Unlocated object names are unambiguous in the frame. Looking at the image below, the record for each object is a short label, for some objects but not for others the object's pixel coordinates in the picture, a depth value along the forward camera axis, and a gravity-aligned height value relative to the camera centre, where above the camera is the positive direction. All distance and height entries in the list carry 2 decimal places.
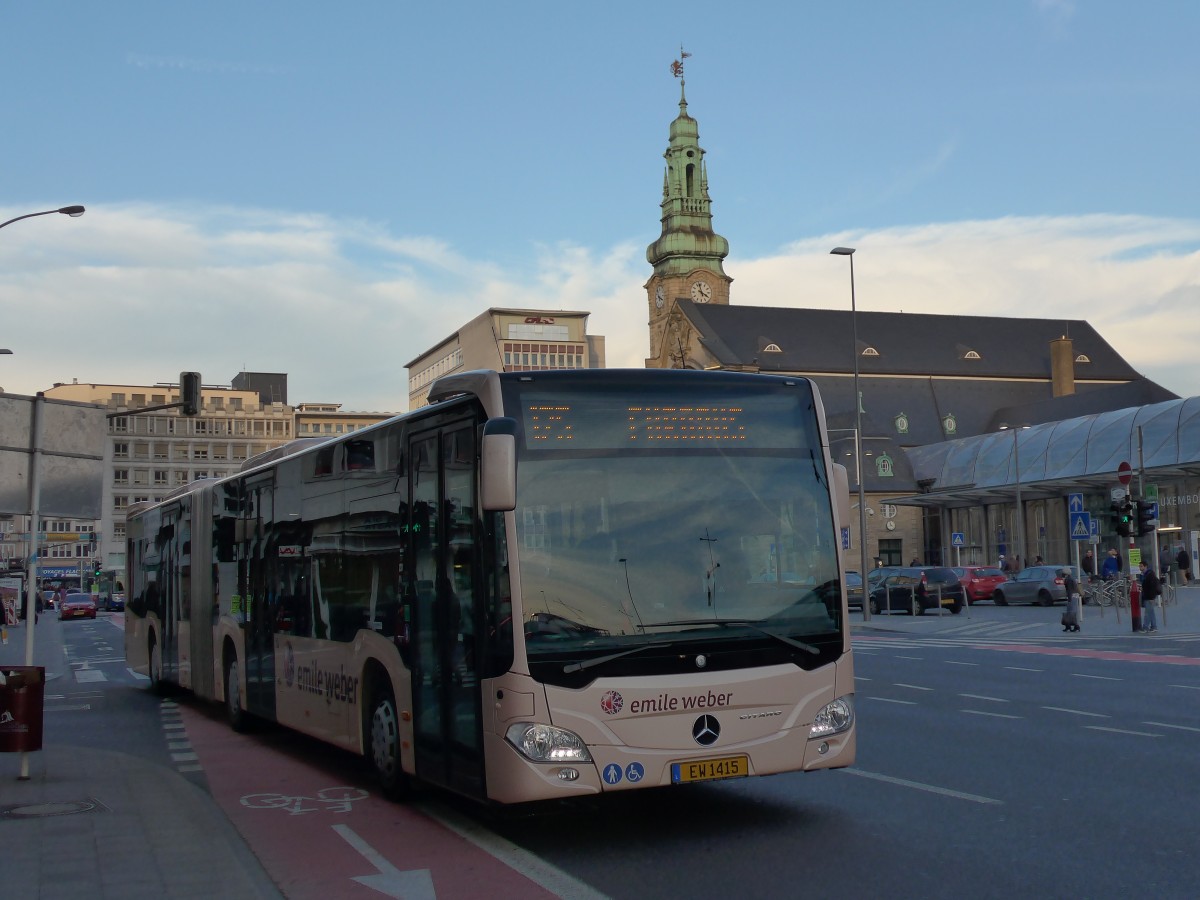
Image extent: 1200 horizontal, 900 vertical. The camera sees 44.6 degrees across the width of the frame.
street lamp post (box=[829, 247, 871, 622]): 46.28 +5.08
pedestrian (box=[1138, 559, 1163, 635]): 32.62 -0.47
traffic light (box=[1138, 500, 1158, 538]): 33.31 +1.37
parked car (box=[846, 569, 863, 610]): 49.31 -0.20
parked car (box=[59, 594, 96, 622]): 72.00 -0.37
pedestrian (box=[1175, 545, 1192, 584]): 53.89 +0.42
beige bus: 8.45 +0.02
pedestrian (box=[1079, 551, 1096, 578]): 50.04 +0.44
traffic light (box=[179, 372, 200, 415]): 31.80 +4.53
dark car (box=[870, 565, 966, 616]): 45.84 -0.28
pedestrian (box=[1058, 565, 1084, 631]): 32.62 -0.65
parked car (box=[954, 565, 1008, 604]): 53.03 -0.08
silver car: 48.28 -0.29
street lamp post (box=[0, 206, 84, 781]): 13.00 +1.04
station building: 86.00 +17.53
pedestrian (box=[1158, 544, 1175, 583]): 47.43 +0.49
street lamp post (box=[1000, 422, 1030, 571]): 66.83 +2.29
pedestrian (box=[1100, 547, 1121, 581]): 46.41 +0.33
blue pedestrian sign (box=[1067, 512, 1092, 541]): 37.34 +1.32
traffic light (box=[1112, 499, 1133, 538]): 33.16 +1.41
